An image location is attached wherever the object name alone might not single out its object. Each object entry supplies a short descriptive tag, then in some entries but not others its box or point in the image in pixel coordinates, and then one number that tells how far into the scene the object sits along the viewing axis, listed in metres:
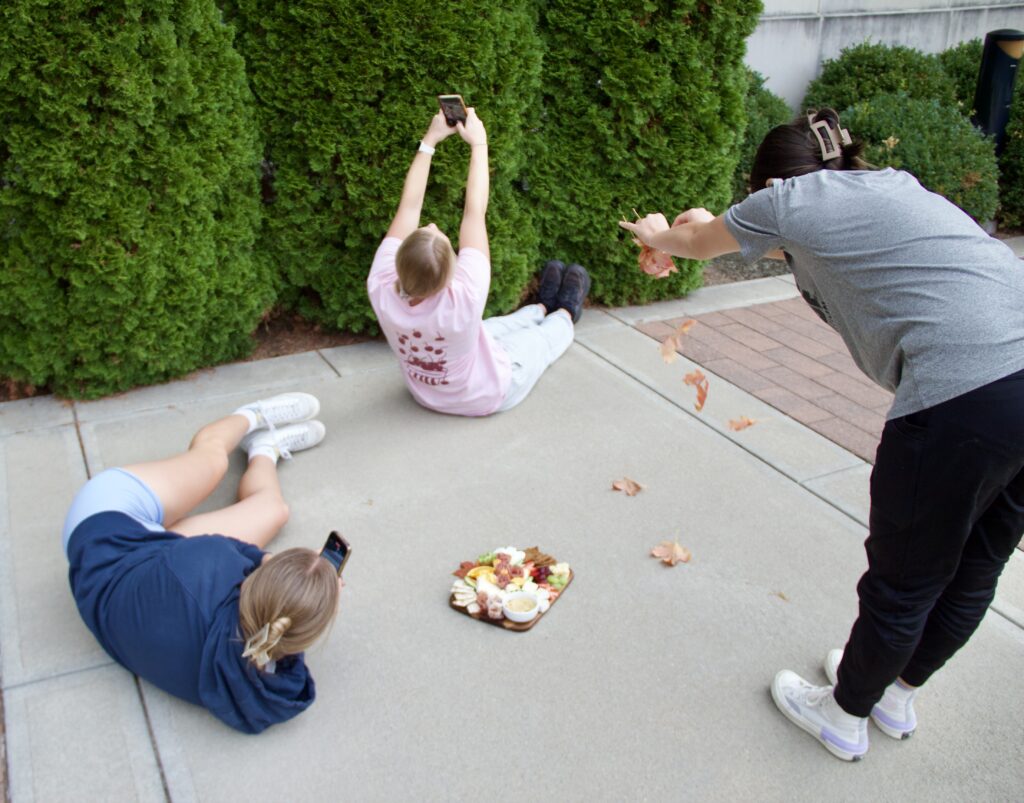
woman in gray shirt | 1.98
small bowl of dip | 2.94
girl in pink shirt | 3.69
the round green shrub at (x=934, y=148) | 6.75
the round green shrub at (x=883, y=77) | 7.89
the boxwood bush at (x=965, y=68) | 8.22
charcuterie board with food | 2.97
